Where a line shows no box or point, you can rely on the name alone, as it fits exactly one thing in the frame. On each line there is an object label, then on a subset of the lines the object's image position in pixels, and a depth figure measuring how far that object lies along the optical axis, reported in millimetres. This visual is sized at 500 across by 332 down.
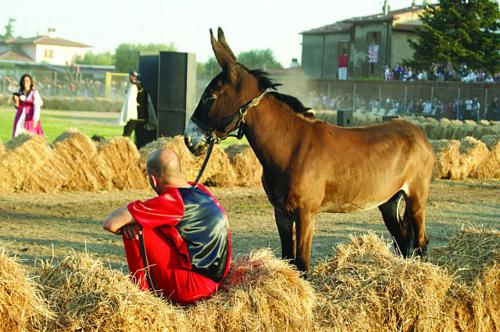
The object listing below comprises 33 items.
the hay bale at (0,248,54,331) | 4777
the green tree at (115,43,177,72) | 111100
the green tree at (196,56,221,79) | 62094
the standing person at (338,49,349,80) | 64125
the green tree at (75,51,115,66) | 123938
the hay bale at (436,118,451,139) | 30188
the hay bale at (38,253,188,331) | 4891
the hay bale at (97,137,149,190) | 15875
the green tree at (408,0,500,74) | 53375
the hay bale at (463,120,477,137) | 30391
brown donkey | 7590
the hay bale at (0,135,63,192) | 14688
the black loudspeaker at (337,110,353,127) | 22672
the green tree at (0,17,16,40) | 169925
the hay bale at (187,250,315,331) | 5402
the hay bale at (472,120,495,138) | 29853
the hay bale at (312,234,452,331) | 5953
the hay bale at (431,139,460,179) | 19891
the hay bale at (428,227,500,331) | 6633
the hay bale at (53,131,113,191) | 15344
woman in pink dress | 17375
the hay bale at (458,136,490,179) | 20312
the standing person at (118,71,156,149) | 20609
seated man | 5402
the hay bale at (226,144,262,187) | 17344
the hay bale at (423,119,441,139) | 30373
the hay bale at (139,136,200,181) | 16047
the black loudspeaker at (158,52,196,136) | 20172
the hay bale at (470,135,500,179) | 20969
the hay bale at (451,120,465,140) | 30266
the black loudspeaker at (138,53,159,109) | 21234
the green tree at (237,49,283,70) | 102694
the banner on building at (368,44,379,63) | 63950
